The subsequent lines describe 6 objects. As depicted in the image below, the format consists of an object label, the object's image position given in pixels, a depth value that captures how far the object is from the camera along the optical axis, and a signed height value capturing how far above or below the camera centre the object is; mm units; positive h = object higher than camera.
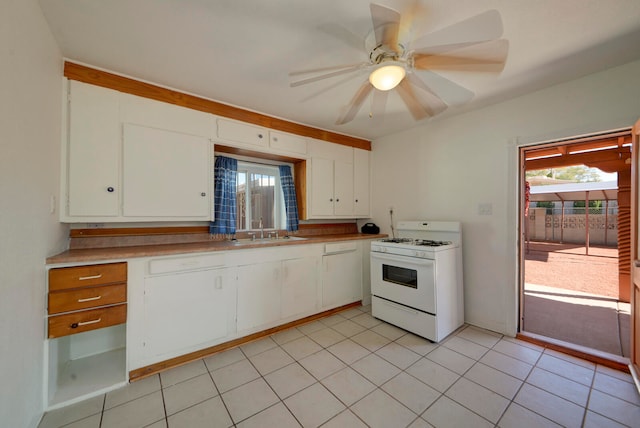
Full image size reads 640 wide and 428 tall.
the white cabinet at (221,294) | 1903 -768
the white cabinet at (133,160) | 1898 +477
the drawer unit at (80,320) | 1600 -734
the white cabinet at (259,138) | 2563 +882
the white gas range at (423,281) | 2398 -720
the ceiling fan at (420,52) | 1217 +949
